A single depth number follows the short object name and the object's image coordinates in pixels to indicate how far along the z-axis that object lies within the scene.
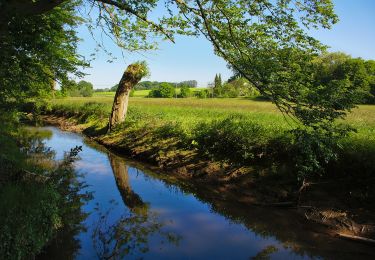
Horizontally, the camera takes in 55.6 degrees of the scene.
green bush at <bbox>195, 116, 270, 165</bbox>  11.17
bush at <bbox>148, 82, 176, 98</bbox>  75.94
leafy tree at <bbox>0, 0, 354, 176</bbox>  6.95
